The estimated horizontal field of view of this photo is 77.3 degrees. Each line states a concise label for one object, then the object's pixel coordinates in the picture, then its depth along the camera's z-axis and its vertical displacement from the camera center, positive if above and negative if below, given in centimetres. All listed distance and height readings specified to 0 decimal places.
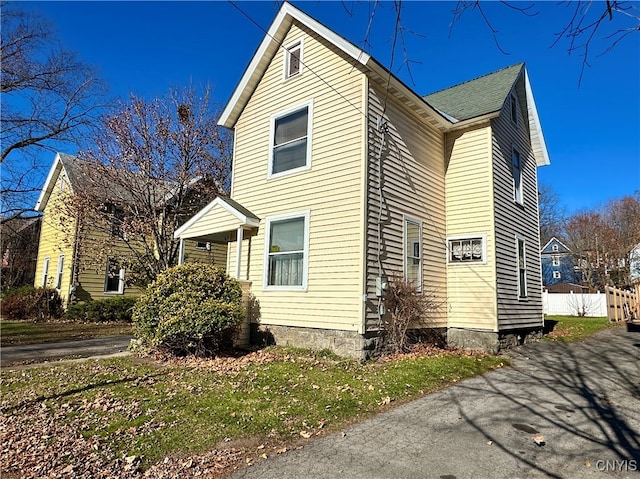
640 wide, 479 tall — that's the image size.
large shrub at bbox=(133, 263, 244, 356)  841 -58
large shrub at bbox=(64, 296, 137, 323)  1827 -133
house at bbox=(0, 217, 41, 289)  2753 +146
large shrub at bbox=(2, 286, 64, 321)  1956 -123
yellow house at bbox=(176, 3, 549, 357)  905 +227
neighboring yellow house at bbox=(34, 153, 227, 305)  1784 +146
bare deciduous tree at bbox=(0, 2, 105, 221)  1197 +633
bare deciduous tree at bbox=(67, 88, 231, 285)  1595 +448
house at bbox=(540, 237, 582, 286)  4966 +357
